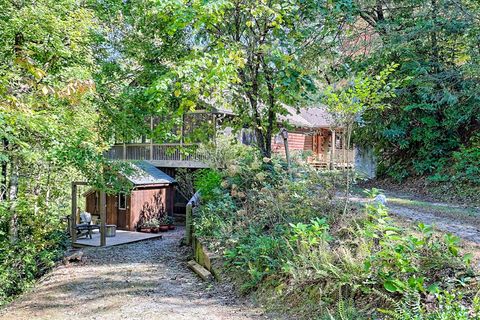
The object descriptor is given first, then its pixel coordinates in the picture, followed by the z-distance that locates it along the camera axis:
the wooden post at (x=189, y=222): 10.49
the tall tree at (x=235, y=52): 6.67
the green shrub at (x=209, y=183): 11.11
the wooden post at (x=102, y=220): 11.80
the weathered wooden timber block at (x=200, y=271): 6.69
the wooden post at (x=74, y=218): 11.88
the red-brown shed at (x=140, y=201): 15.83
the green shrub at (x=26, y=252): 8.65
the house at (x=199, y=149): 13.96
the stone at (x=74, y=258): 9.46
